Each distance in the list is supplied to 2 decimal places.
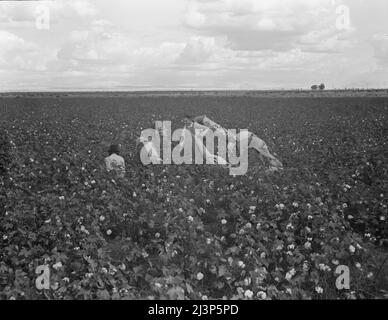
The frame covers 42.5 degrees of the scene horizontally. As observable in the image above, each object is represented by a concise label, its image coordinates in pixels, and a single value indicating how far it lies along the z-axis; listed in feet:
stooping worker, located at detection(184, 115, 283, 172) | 35.90
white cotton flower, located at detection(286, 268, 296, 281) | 15.60
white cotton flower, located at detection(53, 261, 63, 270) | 15.03
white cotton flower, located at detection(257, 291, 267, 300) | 14.20
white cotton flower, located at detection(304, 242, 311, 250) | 17.84
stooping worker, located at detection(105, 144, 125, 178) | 28.43
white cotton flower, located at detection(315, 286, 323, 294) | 14.89
